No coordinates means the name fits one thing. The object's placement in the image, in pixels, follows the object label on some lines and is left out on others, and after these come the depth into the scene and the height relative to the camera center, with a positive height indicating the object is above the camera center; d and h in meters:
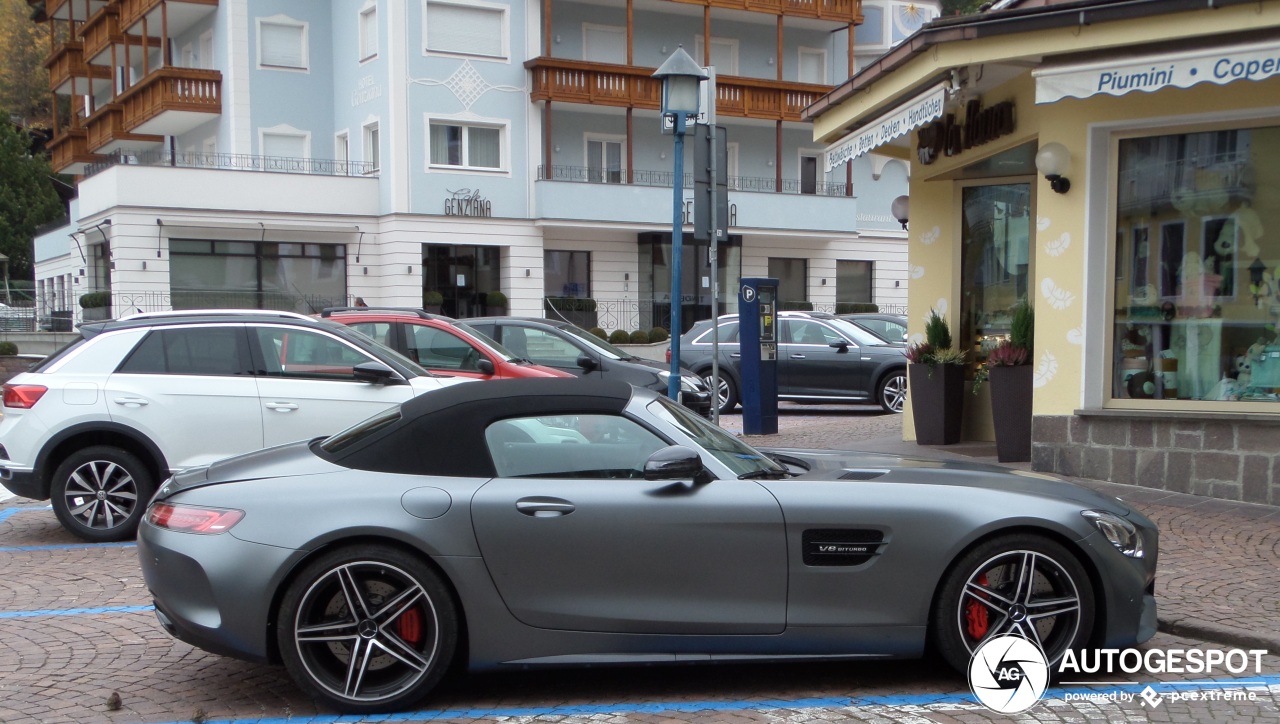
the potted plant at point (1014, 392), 10.62 -0.90
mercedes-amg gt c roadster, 4.68 -1.07
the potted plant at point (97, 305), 30.27 -0.29
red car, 11.57 -0.47
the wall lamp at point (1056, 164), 9.61 +1.04
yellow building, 8.78 +0.54
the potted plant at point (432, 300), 31.36 -0.17
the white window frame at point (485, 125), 30.91 +4.22
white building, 30.56 +3.72
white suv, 8.44 -0.78
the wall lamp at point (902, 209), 13.98 +0.99
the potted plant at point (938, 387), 12.05 -0.97
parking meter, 14.12 -0.80
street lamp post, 12.73 +2.01
